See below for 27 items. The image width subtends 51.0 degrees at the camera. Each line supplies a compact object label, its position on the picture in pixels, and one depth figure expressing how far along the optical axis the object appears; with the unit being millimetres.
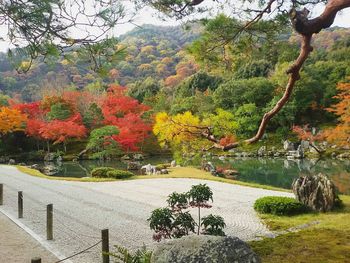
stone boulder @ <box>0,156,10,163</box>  32312
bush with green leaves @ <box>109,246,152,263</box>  5041
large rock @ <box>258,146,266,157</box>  32094
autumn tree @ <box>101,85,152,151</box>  31734
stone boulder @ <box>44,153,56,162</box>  32762
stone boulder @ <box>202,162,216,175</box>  21220
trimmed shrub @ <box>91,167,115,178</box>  18656
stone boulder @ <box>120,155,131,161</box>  32344
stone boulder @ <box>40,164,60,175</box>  24322
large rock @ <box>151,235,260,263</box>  3908
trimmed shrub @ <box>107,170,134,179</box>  17984
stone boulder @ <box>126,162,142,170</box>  24828
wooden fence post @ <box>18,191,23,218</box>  9228
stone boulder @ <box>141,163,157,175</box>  21297
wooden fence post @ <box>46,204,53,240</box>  7116
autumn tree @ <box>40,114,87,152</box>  31731
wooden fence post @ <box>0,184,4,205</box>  11080
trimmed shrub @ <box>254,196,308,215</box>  9164
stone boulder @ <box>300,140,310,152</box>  30939
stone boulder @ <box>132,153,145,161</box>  32650
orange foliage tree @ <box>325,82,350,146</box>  22734
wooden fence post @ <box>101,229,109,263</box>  5391
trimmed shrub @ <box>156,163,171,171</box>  22050
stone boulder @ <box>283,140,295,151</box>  31798
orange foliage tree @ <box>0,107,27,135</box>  31312
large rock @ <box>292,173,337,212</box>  9125
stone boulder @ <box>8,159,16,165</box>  30547
